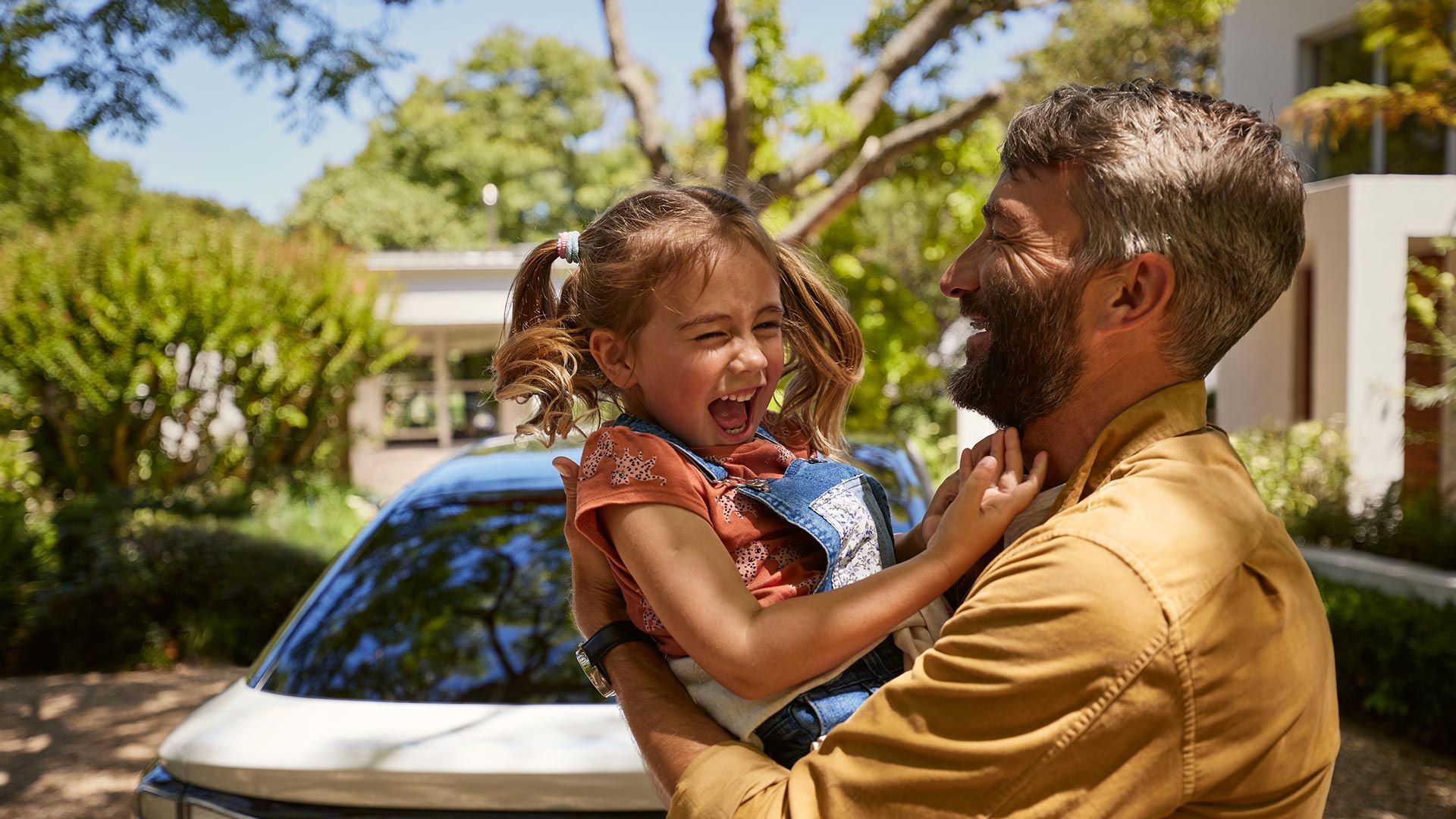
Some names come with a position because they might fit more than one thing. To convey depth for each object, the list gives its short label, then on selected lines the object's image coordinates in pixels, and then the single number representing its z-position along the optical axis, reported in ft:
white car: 7.34
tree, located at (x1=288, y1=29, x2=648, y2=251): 127.75
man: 3.88
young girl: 4.79
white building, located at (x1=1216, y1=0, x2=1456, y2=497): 32.58
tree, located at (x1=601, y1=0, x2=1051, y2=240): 28.99
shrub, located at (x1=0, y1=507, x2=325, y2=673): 25.76
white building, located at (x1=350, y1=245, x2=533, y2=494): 57.67
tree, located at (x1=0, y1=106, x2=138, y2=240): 99.04
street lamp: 71.92
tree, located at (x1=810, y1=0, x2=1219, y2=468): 39.09
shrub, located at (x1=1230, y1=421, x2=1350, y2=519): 29.81
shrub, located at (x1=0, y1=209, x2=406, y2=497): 39.04
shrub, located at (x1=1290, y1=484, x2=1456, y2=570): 25.57
